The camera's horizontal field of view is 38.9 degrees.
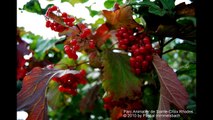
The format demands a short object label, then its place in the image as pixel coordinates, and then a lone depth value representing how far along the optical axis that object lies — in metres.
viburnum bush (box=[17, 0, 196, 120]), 0.35
